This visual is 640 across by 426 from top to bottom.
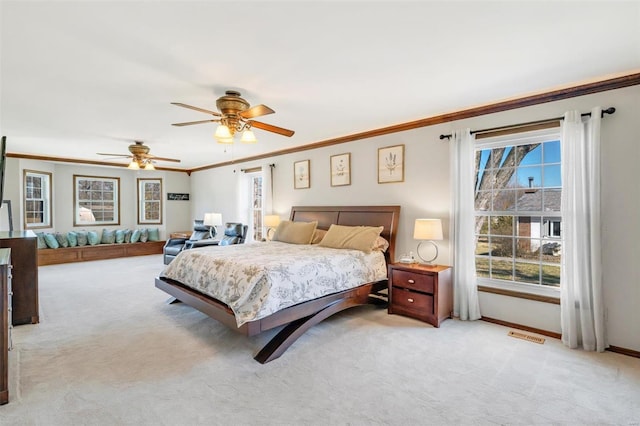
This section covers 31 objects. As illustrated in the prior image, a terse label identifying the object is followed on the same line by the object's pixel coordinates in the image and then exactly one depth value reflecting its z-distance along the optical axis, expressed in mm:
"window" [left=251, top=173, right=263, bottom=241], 7137
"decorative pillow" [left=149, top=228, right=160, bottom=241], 8555
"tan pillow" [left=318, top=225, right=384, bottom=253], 4070
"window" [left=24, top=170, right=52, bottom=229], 6914
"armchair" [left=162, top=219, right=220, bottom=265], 6409
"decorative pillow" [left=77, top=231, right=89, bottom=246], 7412
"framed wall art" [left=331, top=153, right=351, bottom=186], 5031
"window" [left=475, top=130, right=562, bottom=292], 3322
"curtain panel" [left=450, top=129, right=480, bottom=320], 3580
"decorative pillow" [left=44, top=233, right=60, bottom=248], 6879
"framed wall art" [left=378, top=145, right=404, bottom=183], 4344
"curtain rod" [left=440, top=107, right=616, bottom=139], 2814
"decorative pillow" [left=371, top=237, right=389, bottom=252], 4139
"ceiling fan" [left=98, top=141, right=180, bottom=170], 5355
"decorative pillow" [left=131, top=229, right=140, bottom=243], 8140
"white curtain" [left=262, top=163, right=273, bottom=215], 6391
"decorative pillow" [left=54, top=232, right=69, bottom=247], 7125
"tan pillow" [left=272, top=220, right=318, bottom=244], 4816
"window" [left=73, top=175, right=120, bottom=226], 7906
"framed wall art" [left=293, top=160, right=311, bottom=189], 5699
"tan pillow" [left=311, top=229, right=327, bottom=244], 4884
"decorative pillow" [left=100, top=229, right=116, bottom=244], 7816
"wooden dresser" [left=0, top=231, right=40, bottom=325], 3451
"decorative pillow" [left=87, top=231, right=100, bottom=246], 7539
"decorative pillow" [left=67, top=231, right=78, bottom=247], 7215
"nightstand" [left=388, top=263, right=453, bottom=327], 3447
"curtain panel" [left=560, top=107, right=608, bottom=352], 2816
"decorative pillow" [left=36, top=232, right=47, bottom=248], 6866
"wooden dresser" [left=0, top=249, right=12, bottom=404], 2057
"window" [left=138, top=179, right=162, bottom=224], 8820
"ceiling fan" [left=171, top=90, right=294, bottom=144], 3016
